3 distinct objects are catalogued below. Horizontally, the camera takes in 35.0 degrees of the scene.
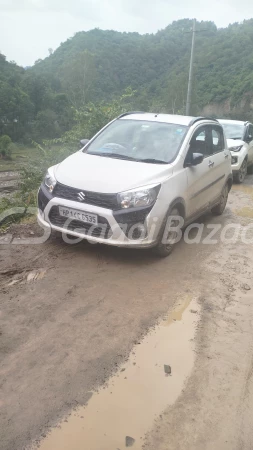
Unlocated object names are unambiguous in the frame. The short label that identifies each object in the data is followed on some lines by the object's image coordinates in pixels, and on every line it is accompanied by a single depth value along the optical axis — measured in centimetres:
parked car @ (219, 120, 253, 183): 1107
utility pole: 1962
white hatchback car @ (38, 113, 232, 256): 457
